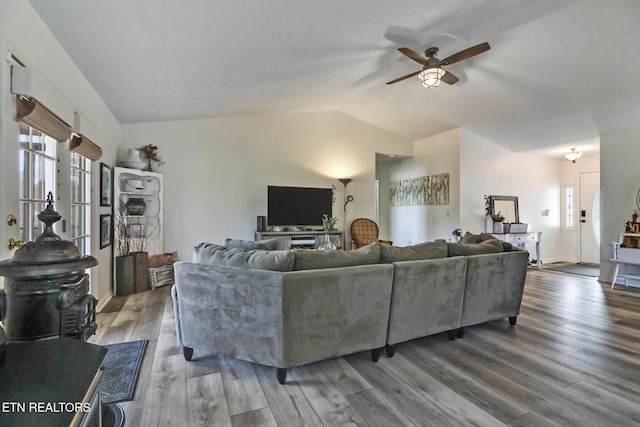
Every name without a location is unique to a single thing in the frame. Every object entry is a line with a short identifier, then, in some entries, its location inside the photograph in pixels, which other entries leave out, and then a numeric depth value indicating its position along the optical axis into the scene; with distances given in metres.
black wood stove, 1.44
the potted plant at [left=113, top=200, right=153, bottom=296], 4.12
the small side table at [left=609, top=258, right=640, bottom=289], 4.55
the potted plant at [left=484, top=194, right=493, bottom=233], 6.00
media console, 5.27
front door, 6.53
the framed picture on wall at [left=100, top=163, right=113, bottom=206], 3.74
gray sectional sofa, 2.07
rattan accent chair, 6.20
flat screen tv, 5.43
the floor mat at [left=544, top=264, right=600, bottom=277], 5.63
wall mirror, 6.12
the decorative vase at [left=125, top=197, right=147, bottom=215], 4.51
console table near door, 5.90
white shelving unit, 4.51
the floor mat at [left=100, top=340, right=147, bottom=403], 1.92
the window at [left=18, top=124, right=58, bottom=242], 1.98
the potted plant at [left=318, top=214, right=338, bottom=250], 4.41
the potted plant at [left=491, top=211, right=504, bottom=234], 5.89
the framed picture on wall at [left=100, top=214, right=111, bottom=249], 3.70
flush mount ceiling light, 5.95
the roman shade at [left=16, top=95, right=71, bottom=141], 1.81
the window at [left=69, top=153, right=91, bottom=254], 2.98
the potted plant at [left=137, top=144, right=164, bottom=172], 4.77
